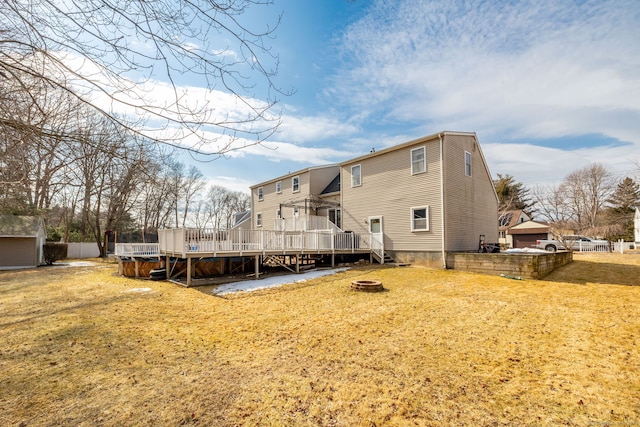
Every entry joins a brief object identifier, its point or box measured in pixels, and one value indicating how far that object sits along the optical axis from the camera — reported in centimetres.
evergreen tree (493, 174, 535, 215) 3875
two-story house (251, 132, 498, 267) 1230
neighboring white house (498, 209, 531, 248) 3121
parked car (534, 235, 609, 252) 2070
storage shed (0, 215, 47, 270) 1854
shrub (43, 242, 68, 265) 2171
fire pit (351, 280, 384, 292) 805
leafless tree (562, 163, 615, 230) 3130
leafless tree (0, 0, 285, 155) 240
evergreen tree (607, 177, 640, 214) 3250
